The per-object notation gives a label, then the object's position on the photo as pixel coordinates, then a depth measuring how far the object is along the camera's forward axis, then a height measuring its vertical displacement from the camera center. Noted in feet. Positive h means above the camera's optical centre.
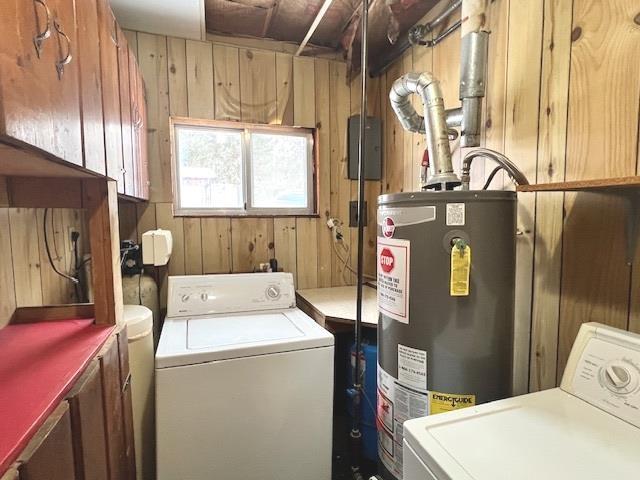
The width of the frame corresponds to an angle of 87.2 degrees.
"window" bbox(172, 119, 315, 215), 7.33 +1.13
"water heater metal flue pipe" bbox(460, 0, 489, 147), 4.39 +2.02
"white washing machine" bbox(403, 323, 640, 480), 2.08 -1.55
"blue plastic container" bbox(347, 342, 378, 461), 5.68 -3.16
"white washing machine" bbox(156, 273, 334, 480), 4.27 -2.47
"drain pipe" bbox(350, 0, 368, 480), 4.80 -1.65
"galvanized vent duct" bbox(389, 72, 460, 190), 3.90 +1.08
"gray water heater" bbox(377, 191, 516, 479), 3.33 -0.81
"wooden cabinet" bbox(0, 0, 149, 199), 1.88 +1.01
